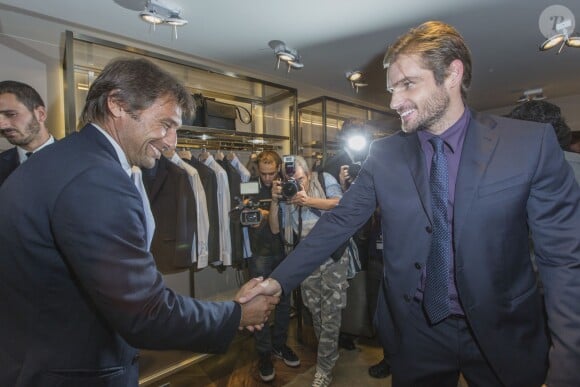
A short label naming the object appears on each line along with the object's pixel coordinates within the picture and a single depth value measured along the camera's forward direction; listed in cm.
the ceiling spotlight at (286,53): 238
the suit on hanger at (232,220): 257
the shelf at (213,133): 244
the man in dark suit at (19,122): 174
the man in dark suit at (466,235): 79
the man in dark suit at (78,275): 64
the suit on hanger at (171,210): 219
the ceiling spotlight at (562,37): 210
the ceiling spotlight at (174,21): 186
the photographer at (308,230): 200
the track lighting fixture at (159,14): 180
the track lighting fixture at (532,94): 397
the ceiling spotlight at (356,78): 310
